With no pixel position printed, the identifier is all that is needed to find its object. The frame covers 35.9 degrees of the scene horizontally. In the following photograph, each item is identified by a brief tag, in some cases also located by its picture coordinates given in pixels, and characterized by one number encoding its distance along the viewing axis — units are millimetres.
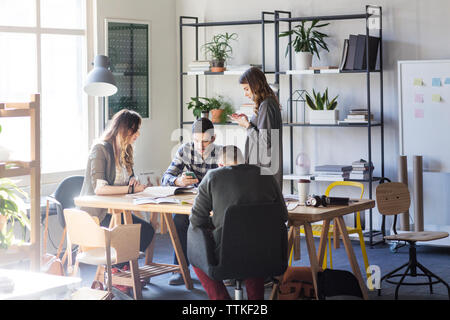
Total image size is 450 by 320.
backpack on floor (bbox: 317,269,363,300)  4395
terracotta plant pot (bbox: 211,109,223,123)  7133
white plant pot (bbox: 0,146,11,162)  3020
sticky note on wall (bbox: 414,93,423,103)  6203
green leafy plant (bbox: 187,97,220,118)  7145
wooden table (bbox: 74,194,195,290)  4543
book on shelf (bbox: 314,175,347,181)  6523
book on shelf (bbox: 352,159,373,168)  6465
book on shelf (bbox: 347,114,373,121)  6445
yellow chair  5086
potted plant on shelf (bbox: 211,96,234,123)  7137
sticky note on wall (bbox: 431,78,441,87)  6125
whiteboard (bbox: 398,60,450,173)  6125
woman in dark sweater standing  4680
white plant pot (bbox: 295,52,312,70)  6707
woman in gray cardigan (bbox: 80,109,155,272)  4914
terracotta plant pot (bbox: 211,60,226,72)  7078
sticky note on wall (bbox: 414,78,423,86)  6184
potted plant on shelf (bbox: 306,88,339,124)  6586
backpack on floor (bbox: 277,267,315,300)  4441
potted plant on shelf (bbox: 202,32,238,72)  7102
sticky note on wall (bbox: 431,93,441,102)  6137
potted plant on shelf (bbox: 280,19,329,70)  6711
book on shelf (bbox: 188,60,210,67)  7145
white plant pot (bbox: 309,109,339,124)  6578
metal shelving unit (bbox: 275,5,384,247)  6366
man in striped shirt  5180
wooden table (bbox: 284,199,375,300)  4219
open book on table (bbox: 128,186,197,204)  4645
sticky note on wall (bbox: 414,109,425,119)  6207
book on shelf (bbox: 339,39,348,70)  6496
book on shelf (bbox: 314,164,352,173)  6520
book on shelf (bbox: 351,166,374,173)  6461
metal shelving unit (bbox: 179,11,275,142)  6918
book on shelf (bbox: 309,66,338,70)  6578
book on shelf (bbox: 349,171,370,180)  6464
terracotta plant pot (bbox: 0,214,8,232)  2904
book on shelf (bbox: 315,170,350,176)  6539
